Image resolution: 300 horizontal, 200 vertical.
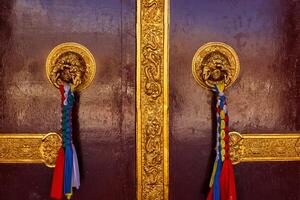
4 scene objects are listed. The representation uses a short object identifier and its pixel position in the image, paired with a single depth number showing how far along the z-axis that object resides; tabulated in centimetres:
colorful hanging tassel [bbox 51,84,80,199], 215
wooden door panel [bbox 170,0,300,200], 232
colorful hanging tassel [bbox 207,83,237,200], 216
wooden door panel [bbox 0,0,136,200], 227
